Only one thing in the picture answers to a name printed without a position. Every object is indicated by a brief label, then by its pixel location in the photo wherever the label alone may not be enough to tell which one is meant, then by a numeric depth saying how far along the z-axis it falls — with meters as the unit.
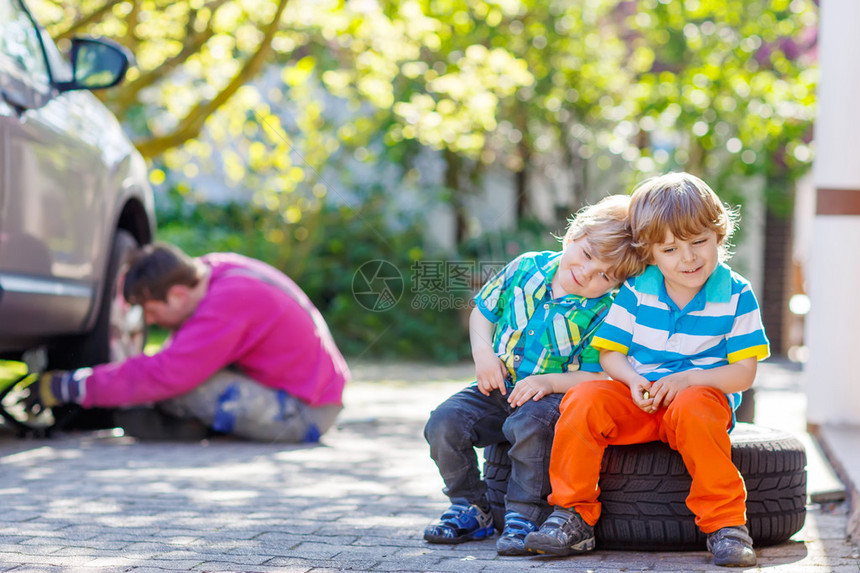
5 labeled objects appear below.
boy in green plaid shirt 5.80
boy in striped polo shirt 5.45
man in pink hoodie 9.50
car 8.13
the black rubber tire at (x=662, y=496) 5.72
